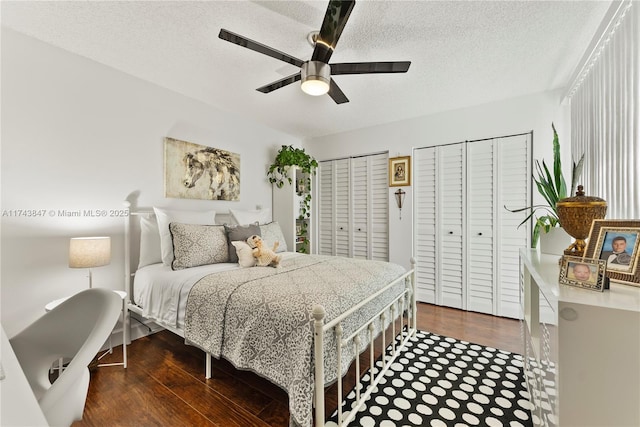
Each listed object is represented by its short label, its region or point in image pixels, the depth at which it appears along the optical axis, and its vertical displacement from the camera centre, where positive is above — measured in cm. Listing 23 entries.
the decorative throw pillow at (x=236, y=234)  259 -21
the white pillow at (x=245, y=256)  238 -39
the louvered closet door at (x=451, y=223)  340 -15
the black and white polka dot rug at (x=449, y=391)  159 -122
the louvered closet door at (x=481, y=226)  323 -18
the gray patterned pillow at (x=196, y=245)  234 -30
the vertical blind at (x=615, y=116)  146 +61
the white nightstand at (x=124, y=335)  196 -93
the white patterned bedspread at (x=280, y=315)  138 -63
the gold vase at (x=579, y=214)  132 -2
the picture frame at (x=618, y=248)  97 -14
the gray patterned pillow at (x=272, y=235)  296 -26
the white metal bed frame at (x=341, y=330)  130 -80
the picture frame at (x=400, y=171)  373 +57
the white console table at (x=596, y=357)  75 -43
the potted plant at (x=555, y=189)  162 +15
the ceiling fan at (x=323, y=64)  157 +100
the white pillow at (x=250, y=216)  322 -5
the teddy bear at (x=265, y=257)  240 -40
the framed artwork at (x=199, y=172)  290 +48
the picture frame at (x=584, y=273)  93 -23
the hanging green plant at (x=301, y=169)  400 +62
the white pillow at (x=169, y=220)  243 -7
